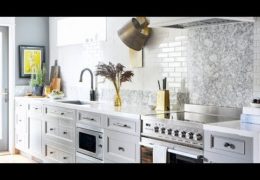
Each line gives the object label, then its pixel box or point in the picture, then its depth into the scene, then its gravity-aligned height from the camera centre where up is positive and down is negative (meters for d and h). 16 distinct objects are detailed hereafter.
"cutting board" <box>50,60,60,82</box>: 6.03 +0.17
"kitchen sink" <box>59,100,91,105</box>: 5.04 -0.30
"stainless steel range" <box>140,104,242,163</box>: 2.62 -0.40
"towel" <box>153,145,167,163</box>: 2.88 -0.61
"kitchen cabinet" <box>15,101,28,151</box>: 5.68 -0.76
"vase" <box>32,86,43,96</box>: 6.03 -0.15
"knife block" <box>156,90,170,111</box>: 3.55 -0.19
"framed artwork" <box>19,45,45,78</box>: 6.13 +0.40
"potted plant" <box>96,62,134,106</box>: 4.20 +0.09
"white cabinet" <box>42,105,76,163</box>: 4.37 -0.71
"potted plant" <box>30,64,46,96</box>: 6.04 +0.00
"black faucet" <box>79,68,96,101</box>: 5.01 -0.20
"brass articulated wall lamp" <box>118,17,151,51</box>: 3.95 +0.55
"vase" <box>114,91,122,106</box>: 4.20 -0.24
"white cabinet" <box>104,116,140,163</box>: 3.27 -0.58
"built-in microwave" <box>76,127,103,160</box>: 3.79 -0.70
